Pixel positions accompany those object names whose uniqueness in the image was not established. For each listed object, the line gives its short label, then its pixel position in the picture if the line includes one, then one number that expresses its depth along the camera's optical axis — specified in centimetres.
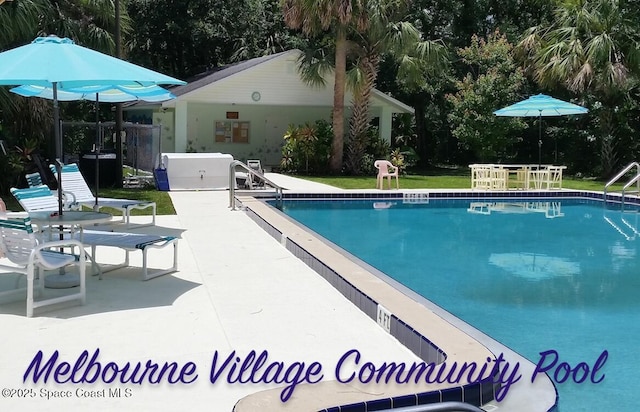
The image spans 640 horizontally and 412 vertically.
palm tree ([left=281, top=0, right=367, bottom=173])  2166
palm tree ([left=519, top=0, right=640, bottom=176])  2122
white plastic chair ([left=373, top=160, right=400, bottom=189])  1819
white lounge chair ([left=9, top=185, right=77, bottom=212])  841
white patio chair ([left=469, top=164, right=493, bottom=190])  1873
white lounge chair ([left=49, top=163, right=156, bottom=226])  982
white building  2420
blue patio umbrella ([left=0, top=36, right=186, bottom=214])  606
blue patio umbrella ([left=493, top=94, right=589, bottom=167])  1968
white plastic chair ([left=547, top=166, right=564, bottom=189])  1905
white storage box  1753
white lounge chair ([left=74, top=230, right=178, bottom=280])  685
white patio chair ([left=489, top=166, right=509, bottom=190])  1864
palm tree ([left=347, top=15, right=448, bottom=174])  2256
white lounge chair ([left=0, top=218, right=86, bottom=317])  569
